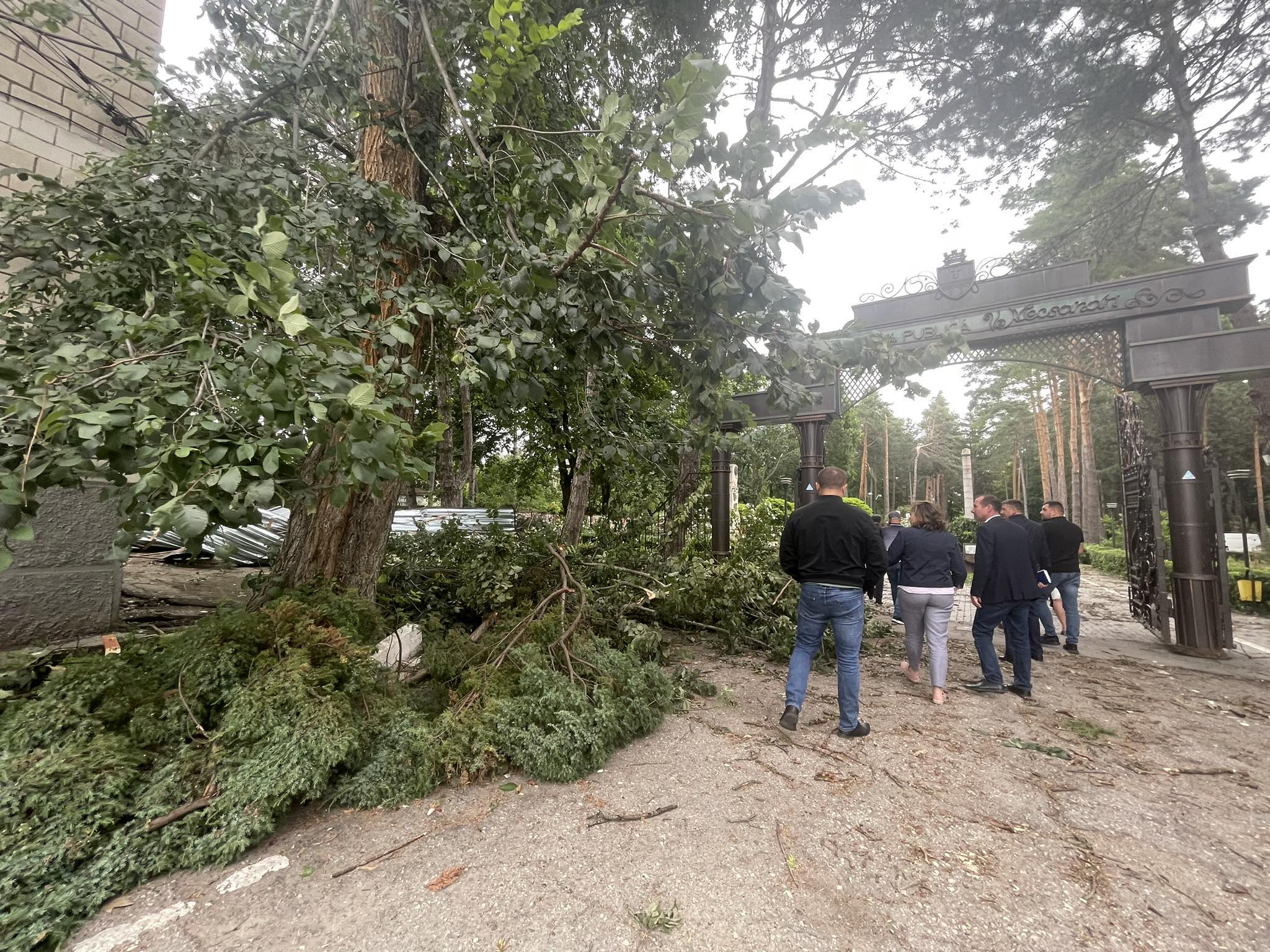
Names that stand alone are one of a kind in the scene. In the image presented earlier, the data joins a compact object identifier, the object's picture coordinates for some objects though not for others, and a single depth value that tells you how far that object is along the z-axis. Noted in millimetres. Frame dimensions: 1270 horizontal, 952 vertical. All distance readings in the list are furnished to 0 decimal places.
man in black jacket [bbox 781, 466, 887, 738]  3680
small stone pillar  3439
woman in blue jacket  4473
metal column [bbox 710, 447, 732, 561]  7488
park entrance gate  5711
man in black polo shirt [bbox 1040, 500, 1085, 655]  6160
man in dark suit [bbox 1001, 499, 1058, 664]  4863
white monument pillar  31281
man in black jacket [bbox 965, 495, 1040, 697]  4543
